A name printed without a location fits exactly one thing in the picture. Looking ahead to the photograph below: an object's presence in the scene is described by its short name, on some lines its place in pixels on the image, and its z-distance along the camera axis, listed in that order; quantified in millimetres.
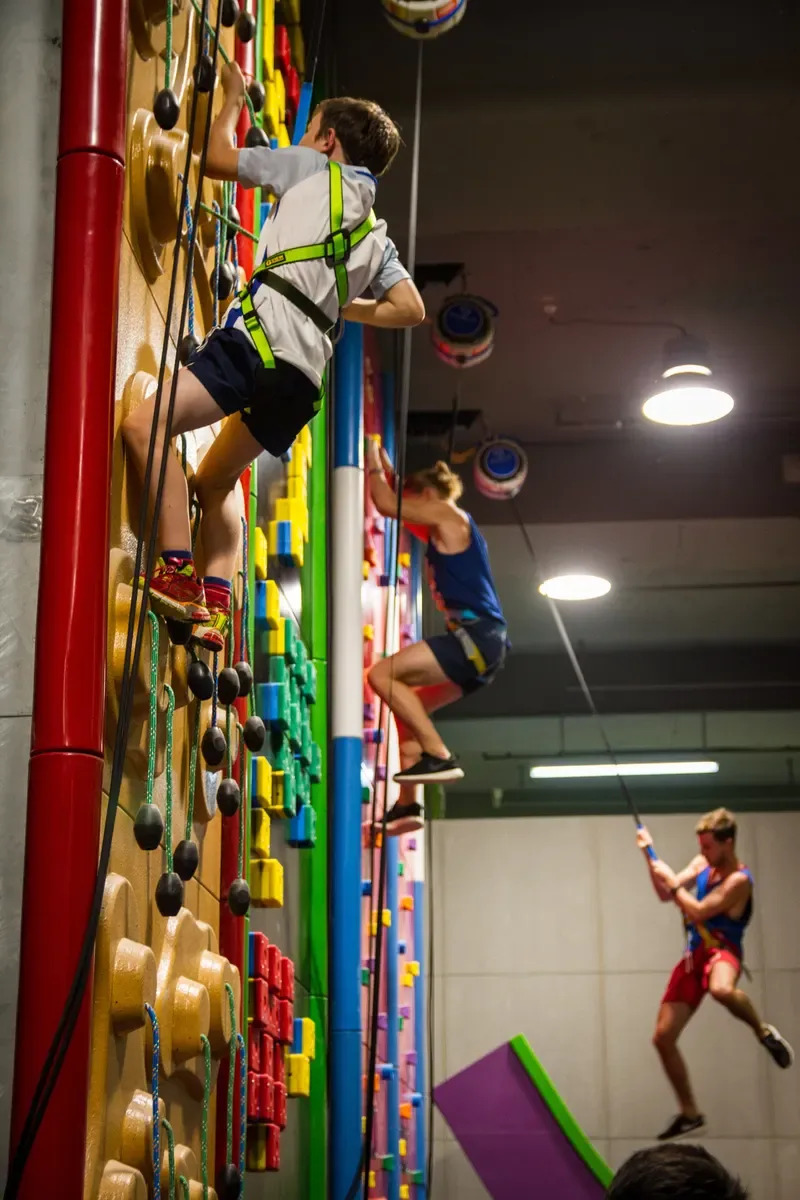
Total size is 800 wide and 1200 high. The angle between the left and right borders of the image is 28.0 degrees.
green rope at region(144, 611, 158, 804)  2568
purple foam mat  8055
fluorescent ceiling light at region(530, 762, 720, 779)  12008
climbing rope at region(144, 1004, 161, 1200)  2471
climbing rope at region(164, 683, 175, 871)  2674
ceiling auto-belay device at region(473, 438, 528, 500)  8211
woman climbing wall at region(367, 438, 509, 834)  5656
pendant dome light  7496
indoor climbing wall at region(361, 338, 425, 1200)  6312
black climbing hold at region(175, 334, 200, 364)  2965
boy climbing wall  2633
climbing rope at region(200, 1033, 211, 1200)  2811
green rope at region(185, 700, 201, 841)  2814
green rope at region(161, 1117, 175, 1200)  2561
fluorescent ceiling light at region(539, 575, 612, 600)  9672
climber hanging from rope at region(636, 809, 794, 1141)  7969
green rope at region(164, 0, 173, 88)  2856
